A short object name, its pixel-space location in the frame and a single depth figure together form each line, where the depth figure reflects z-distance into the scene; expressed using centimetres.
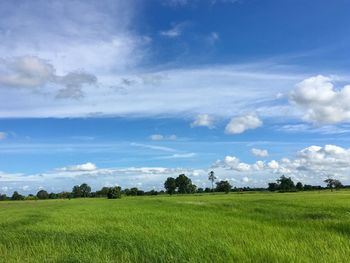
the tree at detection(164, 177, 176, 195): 17112
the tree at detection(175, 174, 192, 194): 17250
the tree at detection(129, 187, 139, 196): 16350
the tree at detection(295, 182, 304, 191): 15600
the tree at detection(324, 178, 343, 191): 16368
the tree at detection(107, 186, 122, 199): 12131
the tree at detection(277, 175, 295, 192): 15877
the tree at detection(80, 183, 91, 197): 17328
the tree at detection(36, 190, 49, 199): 16532
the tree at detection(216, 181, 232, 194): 16062
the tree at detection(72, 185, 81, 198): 17188
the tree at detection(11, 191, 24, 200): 15273
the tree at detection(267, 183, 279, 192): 16338
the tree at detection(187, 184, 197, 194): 17362
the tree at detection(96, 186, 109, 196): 16725
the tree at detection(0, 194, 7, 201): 15488
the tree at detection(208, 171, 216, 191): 18050
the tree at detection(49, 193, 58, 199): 16315
